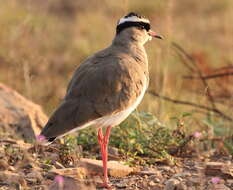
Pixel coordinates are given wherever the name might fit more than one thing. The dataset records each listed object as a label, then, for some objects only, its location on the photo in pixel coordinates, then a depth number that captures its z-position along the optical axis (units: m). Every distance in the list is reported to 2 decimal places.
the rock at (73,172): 8.01
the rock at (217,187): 8.04
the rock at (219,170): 8.64
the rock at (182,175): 8.52
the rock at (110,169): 8.67
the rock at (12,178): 7.79
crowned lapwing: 8.08
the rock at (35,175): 8.16
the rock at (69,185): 7.49
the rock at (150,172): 8.74
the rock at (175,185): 7.86
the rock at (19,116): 10.75
